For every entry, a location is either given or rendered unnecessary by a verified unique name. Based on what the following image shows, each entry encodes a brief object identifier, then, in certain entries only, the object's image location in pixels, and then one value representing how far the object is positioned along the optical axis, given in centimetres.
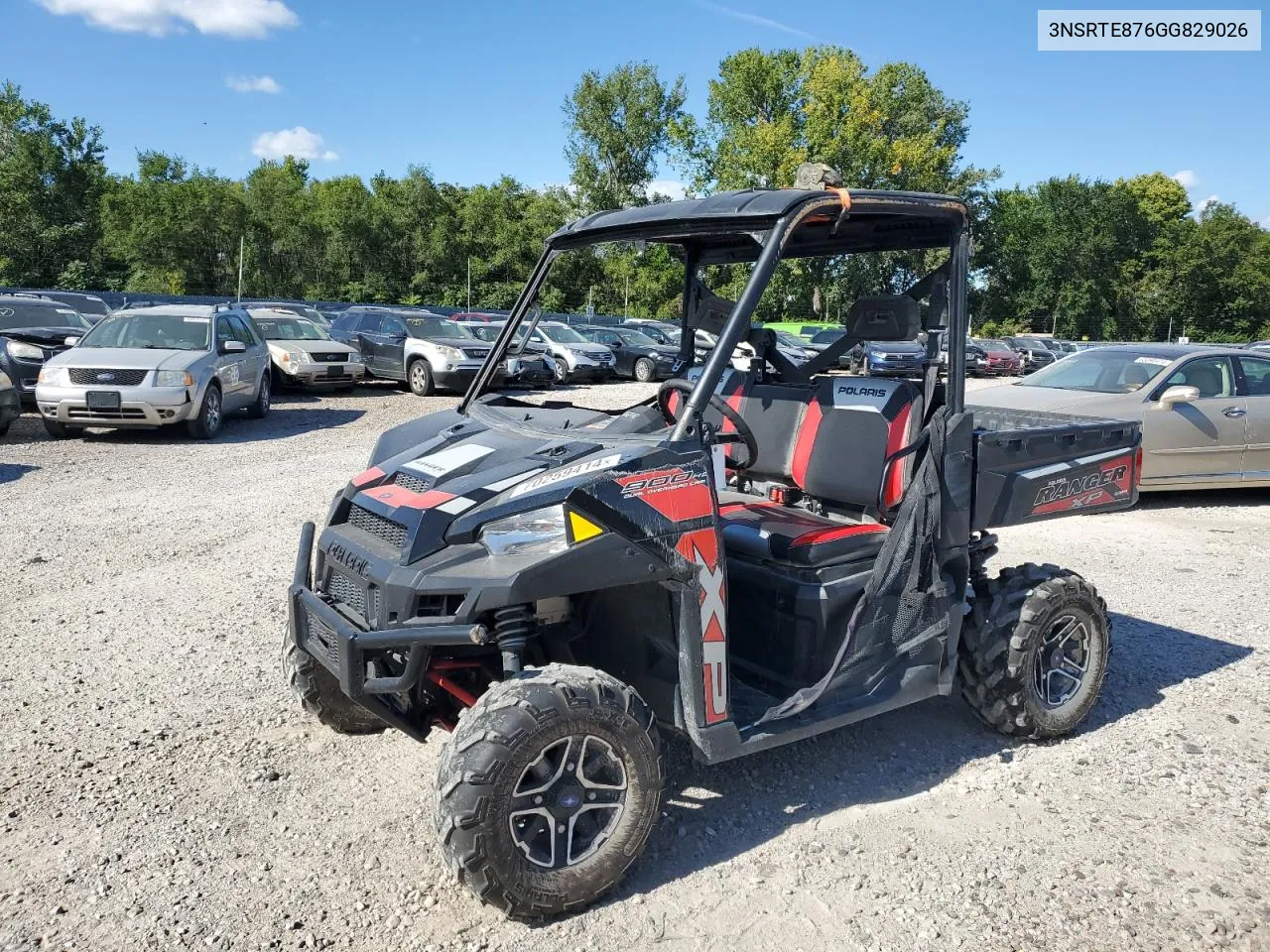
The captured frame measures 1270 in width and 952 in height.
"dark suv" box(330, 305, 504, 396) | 1845
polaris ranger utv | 299
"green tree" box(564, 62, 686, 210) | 4888
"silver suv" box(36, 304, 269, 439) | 1152
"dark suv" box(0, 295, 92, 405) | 1312
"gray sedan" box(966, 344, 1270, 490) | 956
